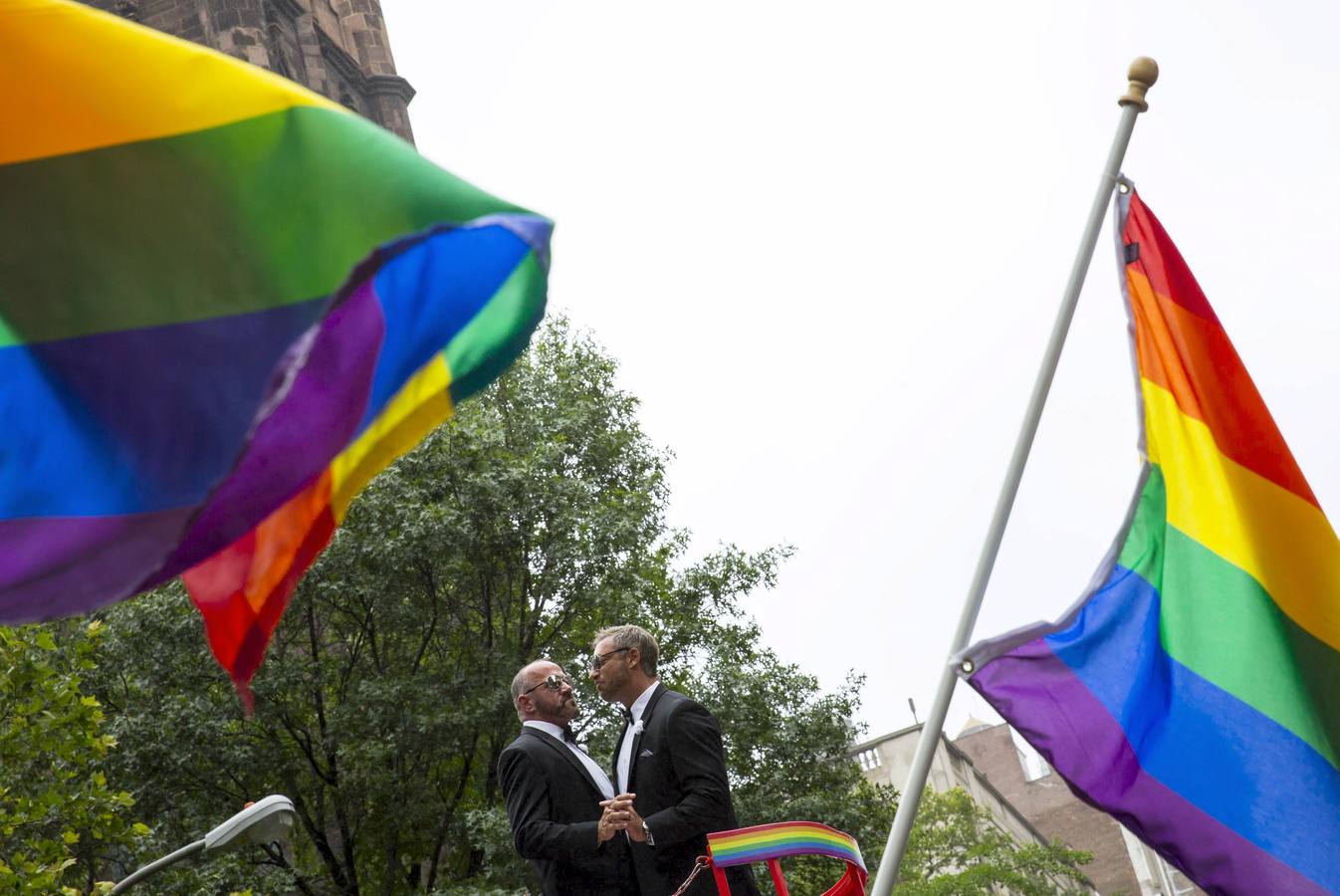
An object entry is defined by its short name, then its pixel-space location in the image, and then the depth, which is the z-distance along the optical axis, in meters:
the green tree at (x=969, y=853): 57.91
